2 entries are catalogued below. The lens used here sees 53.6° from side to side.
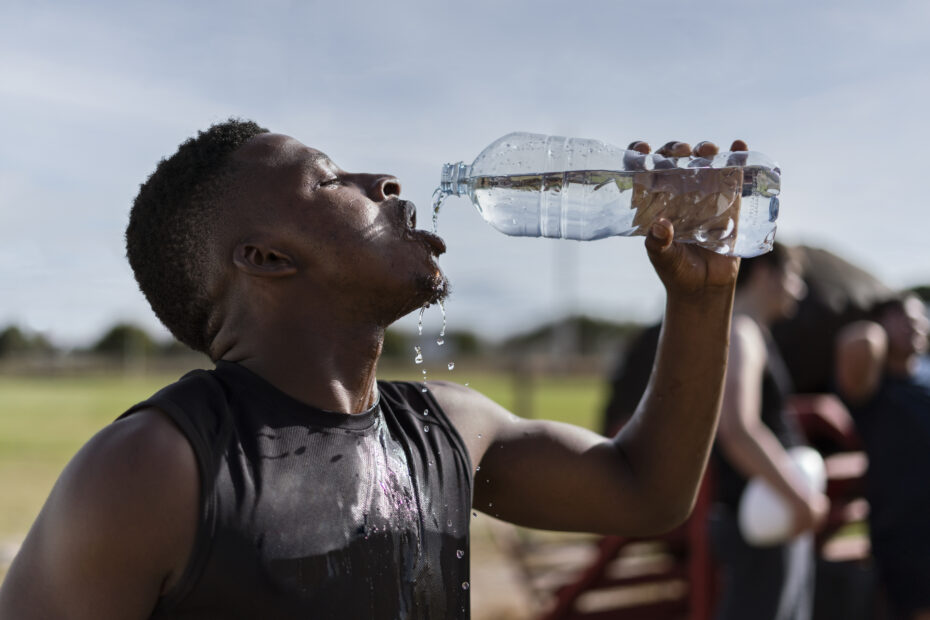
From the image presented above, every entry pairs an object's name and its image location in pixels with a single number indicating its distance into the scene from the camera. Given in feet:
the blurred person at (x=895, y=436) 13.51
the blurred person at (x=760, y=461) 12.29
